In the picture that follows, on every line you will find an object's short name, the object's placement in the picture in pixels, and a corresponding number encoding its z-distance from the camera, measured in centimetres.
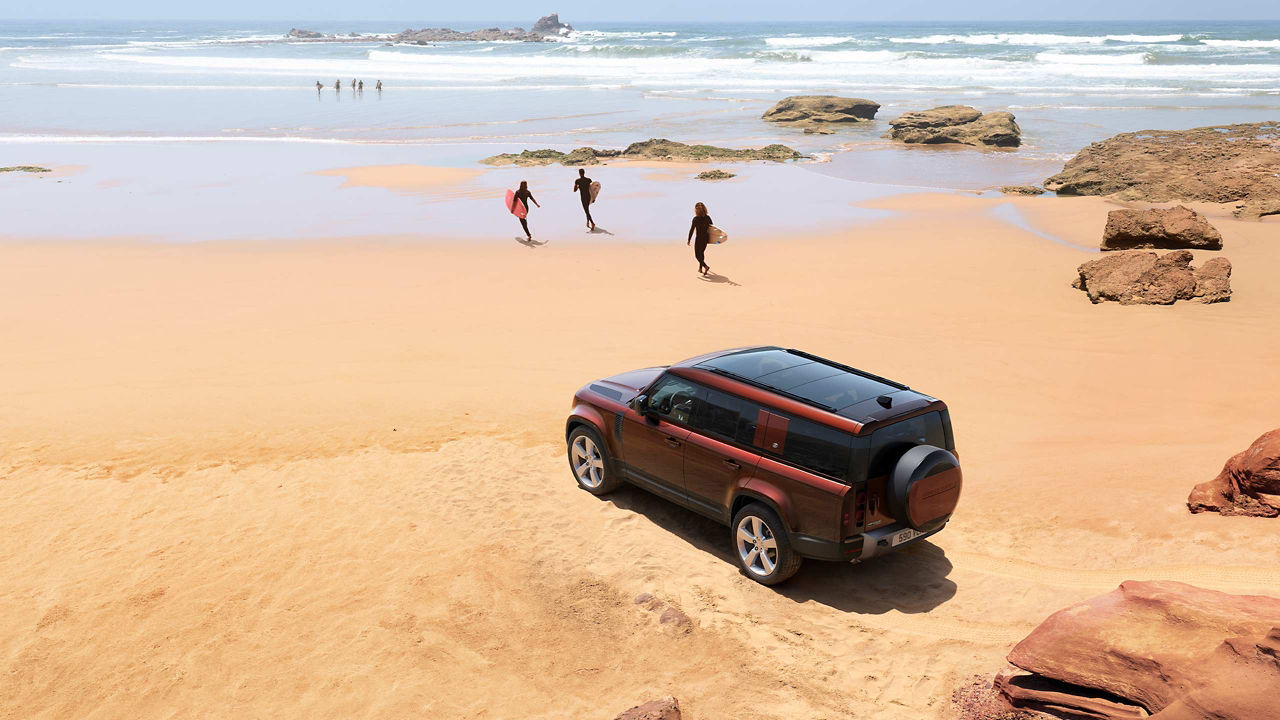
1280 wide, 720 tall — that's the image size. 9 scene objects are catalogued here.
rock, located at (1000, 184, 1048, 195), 2642
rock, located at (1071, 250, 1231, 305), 1512
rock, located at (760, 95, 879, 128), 4378
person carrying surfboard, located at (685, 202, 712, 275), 1731
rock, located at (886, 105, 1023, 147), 3697
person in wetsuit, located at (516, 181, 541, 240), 2079
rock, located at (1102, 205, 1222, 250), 1803
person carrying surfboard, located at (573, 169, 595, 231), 2144
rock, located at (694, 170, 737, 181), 2866
